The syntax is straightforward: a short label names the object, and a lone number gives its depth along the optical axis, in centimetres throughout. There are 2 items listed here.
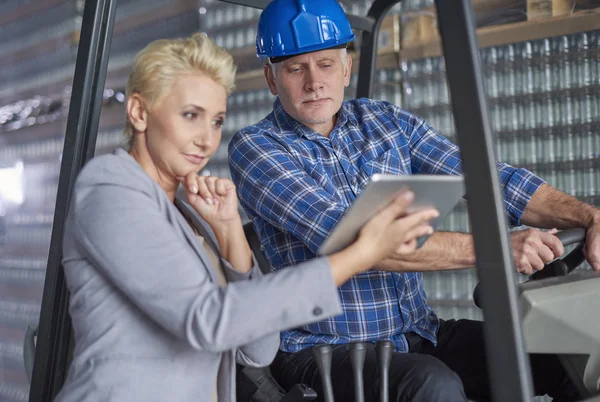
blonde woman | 126
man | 179
